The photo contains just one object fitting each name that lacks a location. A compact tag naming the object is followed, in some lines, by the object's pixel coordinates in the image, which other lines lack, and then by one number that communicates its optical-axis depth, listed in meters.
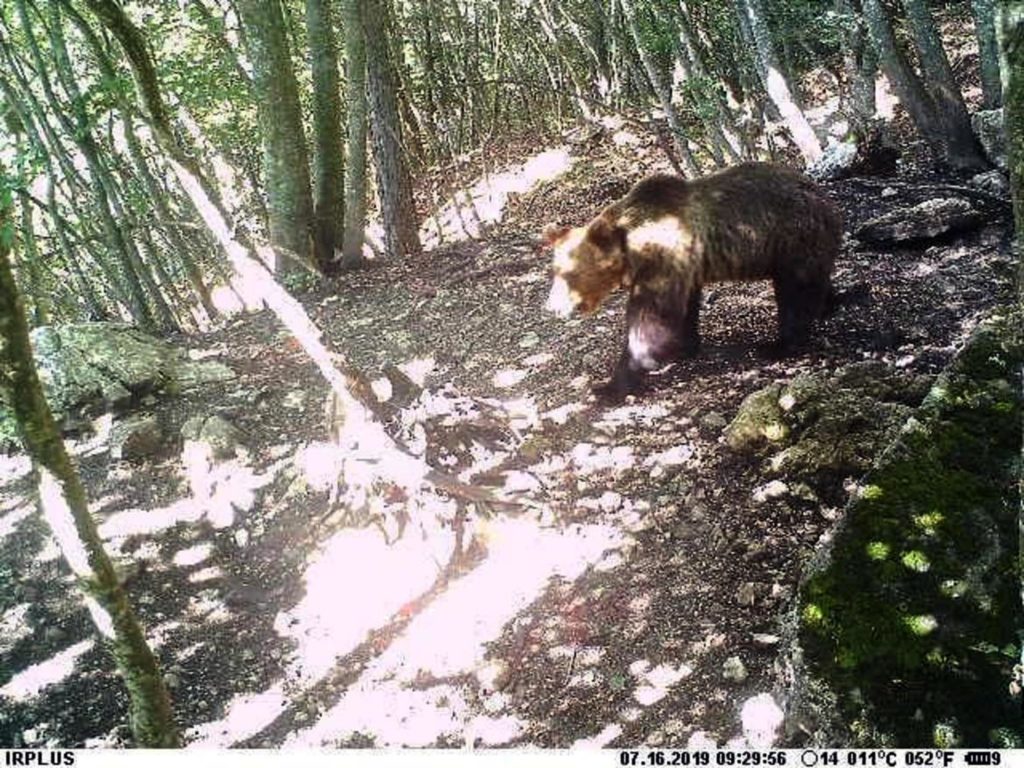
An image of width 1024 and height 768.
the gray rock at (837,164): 9.89
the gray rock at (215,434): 6.59
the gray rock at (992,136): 9.69
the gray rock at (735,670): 3.62
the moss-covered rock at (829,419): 4.53
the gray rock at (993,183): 8.45
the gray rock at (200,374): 7.60
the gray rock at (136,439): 6.76
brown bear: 5.73
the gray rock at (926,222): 7.18
